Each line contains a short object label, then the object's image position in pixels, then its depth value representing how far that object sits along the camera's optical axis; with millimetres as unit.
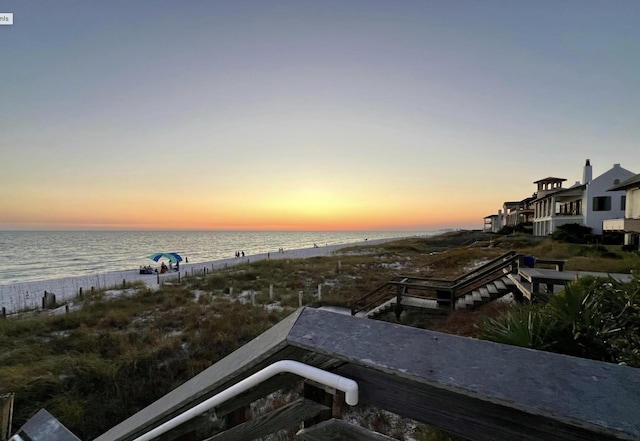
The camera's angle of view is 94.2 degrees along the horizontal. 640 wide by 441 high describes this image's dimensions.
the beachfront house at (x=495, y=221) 75306
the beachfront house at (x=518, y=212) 55625
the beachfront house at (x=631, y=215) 18594
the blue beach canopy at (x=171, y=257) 36844
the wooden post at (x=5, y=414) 3400
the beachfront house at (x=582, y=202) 31938
